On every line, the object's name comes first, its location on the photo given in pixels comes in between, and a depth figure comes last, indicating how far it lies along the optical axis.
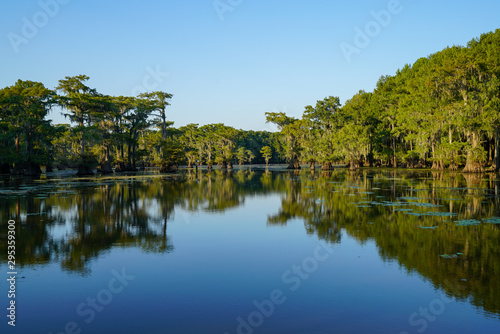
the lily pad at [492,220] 12.98
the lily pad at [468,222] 12.73
